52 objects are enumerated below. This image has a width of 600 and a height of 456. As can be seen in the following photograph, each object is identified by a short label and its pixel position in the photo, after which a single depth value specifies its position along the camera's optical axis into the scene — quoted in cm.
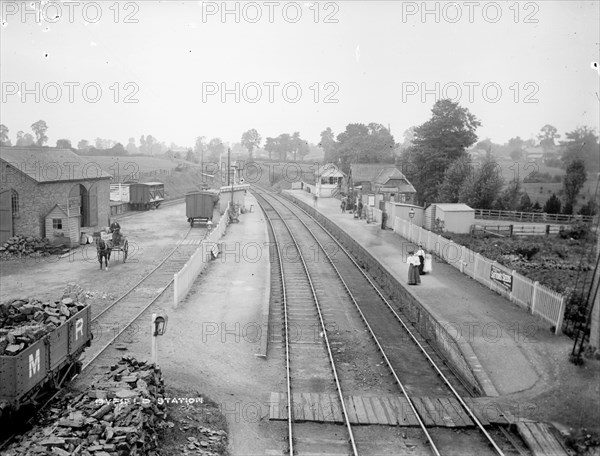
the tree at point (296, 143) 16438
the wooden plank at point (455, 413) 1099
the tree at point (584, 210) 3953
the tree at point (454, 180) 5088
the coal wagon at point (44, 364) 862
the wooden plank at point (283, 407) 1112
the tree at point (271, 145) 16679
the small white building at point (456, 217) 3631
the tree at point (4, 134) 14375
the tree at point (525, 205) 4947
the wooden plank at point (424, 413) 1107
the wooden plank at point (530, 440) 976
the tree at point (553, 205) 4791
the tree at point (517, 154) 11872
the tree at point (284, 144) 16450
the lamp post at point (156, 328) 1230
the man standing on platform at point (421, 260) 2222
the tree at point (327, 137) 15261
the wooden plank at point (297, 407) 1117
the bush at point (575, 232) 3738
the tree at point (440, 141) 5797
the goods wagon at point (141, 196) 5116
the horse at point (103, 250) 2455
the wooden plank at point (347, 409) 1116
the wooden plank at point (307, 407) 1120
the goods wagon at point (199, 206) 3975
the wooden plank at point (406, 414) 1104
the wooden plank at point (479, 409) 1100
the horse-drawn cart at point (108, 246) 2461
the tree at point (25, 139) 16751
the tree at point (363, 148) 8288
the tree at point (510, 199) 4959
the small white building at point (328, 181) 6962
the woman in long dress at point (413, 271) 2122
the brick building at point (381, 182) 5578
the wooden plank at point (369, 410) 1112
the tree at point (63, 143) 12159
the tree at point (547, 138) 11769
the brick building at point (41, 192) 2900
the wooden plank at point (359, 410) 1111
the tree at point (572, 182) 4354
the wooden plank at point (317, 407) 1119
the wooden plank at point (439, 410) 1104
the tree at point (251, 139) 16312
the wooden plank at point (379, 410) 1112
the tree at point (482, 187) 4791
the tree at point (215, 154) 16180
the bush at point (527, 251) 3112
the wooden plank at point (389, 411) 1109
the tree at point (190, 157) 14500
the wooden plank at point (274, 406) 1110
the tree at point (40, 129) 14586
